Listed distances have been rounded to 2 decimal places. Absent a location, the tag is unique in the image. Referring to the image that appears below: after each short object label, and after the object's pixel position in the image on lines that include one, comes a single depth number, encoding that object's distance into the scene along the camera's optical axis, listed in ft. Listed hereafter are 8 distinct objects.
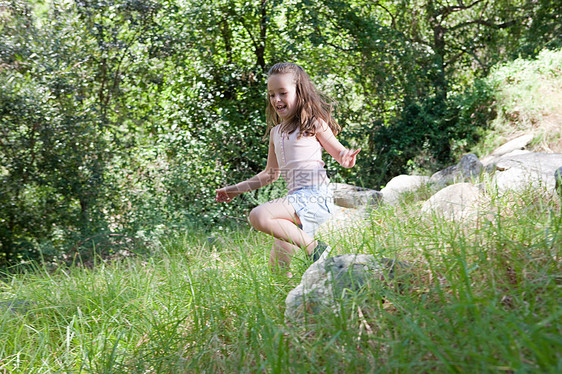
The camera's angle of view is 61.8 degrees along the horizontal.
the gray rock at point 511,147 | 22.08
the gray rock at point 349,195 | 19.05
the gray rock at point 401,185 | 20.44
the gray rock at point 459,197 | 9.64
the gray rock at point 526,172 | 10.48
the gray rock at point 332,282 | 6.61
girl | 8.87
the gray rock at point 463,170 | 18.58
